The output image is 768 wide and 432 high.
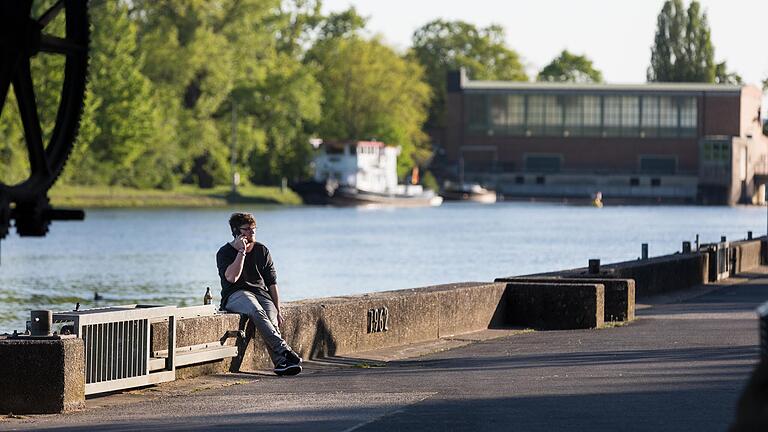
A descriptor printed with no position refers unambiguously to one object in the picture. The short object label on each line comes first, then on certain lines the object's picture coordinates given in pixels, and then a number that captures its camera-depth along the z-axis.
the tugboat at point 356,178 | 138.38
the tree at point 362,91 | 142.12
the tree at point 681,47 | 178.50
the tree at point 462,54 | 190.00
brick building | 174.25
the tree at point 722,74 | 194.38
